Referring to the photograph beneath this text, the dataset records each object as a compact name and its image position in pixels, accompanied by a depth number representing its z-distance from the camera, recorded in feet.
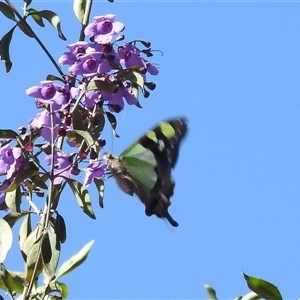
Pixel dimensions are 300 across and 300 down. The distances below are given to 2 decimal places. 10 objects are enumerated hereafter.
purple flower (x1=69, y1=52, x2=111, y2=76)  22.26
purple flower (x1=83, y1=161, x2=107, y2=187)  21.75
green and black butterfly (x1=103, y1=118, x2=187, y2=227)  22.36
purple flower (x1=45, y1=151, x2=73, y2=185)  21.90
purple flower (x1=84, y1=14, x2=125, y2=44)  23.06
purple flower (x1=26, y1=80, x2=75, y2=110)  22.49
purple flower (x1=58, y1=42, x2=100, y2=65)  23.04
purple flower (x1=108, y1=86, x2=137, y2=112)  22.72
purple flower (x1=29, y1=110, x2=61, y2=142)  21.92
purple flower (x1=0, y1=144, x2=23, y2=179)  21.36
